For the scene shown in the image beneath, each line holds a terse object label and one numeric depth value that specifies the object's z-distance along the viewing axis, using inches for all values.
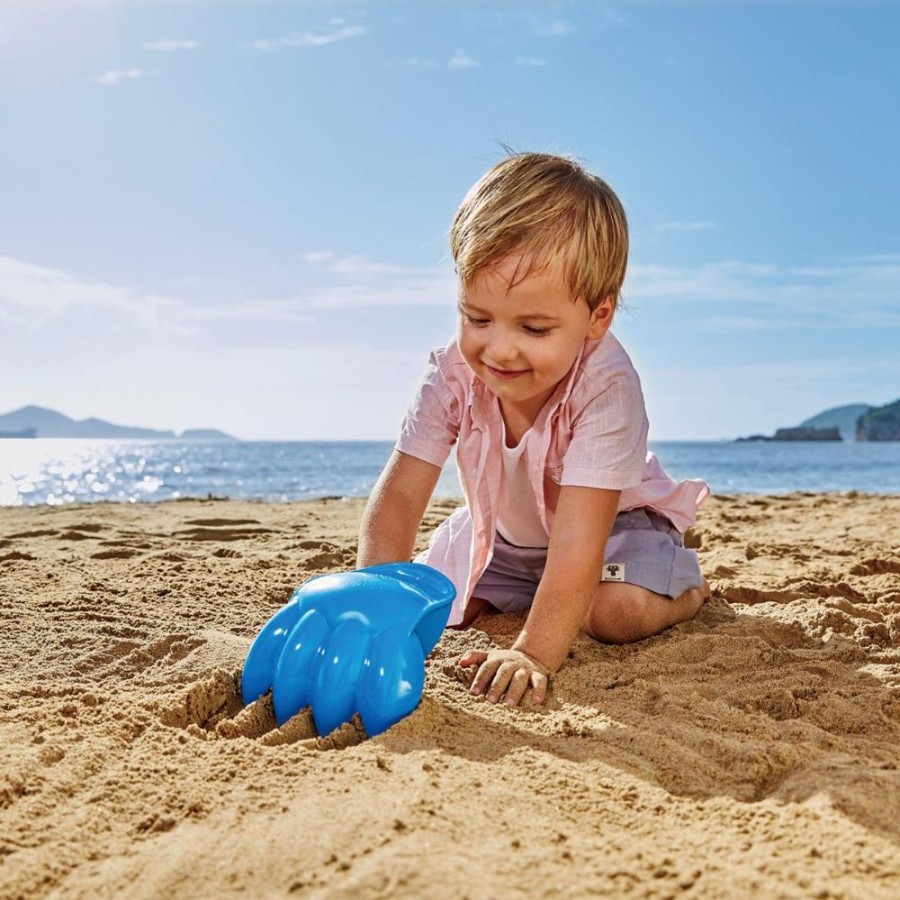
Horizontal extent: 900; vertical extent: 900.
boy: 27.0
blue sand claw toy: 22.4
